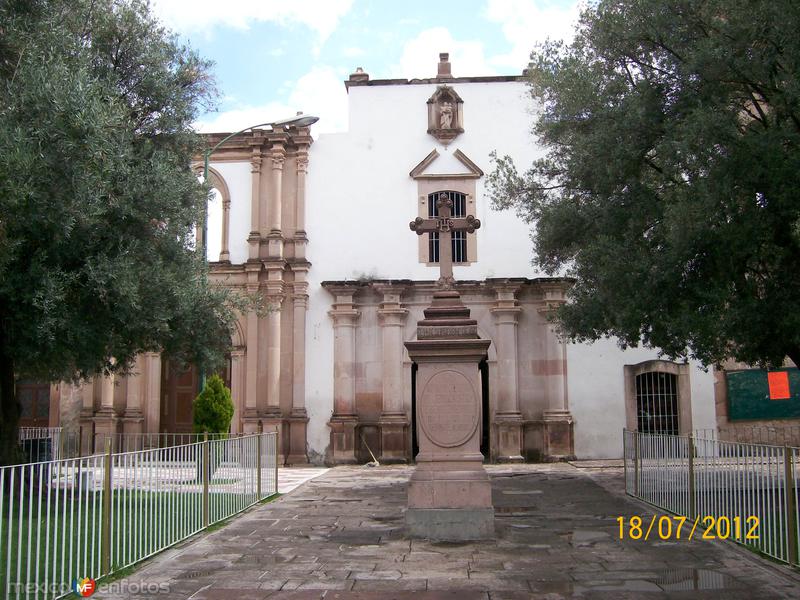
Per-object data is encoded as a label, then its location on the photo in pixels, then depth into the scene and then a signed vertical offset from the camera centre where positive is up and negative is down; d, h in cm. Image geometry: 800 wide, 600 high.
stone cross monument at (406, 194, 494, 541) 953 -45
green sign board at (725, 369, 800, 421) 2084 -3
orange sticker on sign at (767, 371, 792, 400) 2089 +20
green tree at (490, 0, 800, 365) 1012 +314
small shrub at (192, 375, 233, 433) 1698 -16
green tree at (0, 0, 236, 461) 996 +275
